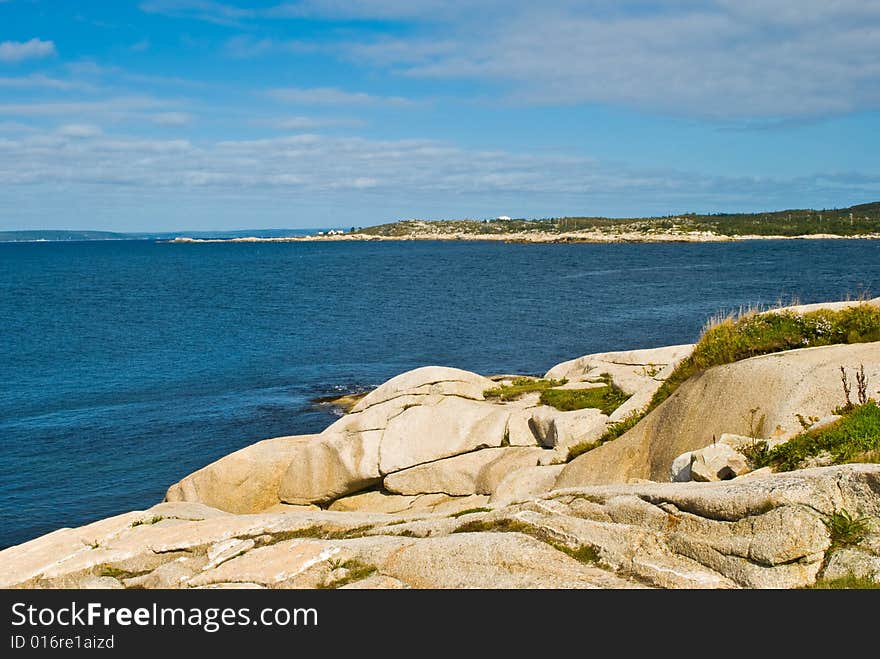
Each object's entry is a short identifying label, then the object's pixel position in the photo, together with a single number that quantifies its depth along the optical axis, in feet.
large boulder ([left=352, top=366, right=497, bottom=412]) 92.27
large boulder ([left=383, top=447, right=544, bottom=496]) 76.95
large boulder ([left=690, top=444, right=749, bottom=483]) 40.34
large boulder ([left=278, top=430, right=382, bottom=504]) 84.48
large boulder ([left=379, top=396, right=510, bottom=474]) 82.94
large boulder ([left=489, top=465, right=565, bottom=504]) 66.28
